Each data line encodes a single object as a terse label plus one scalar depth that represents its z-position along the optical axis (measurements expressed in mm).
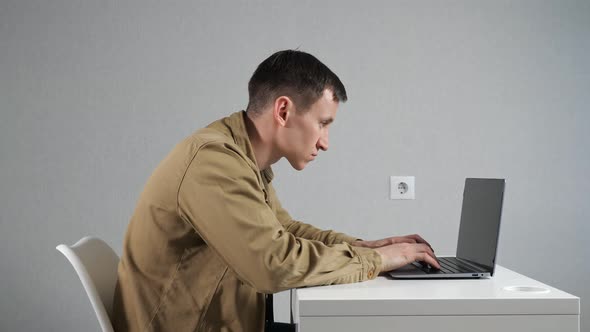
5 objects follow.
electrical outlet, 2641
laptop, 1349
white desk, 1068
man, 1180
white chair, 1211
